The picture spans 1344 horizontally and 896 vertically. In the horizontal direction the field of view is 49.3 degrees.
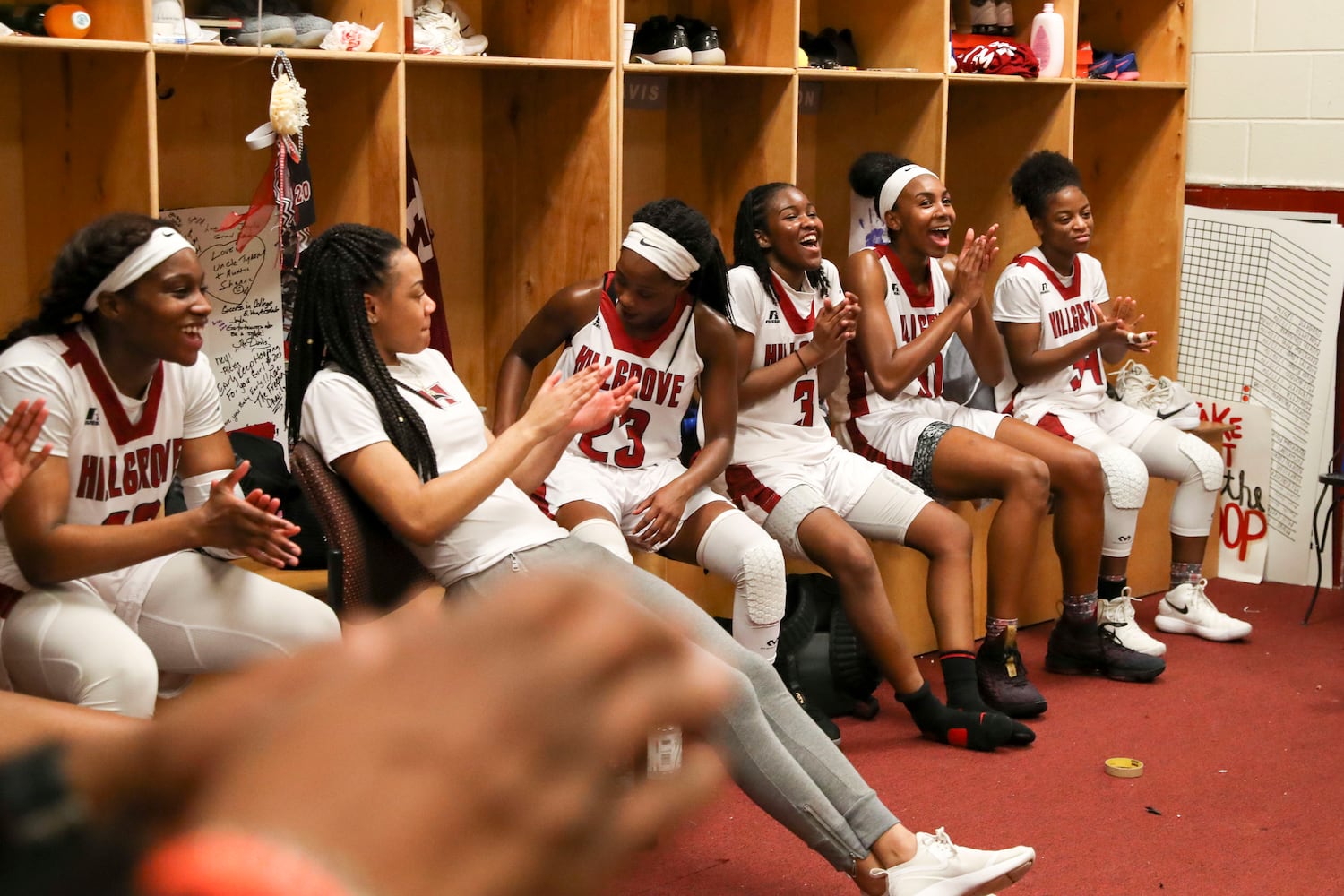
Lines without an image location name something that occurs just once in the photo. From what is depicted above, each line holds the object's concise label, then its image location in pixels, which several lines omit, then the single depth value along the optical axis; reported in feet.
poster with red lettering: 15.21
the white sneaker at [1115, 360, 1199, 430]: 13.92
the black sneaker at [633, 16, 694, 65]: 11.96
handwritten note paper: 10.69
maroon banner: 11.48
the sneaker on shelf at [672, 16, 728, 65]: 12.22
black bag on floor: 10.31
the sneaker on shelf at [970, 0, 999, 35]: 14.47
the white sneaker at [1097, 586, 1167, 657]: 12.00
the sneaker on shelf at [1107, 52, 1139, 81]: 15.57
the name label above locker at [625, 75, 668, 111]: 13.37
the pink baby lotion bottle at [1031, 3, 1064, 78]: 14.42
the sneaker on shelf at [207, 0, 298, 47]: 9.57
